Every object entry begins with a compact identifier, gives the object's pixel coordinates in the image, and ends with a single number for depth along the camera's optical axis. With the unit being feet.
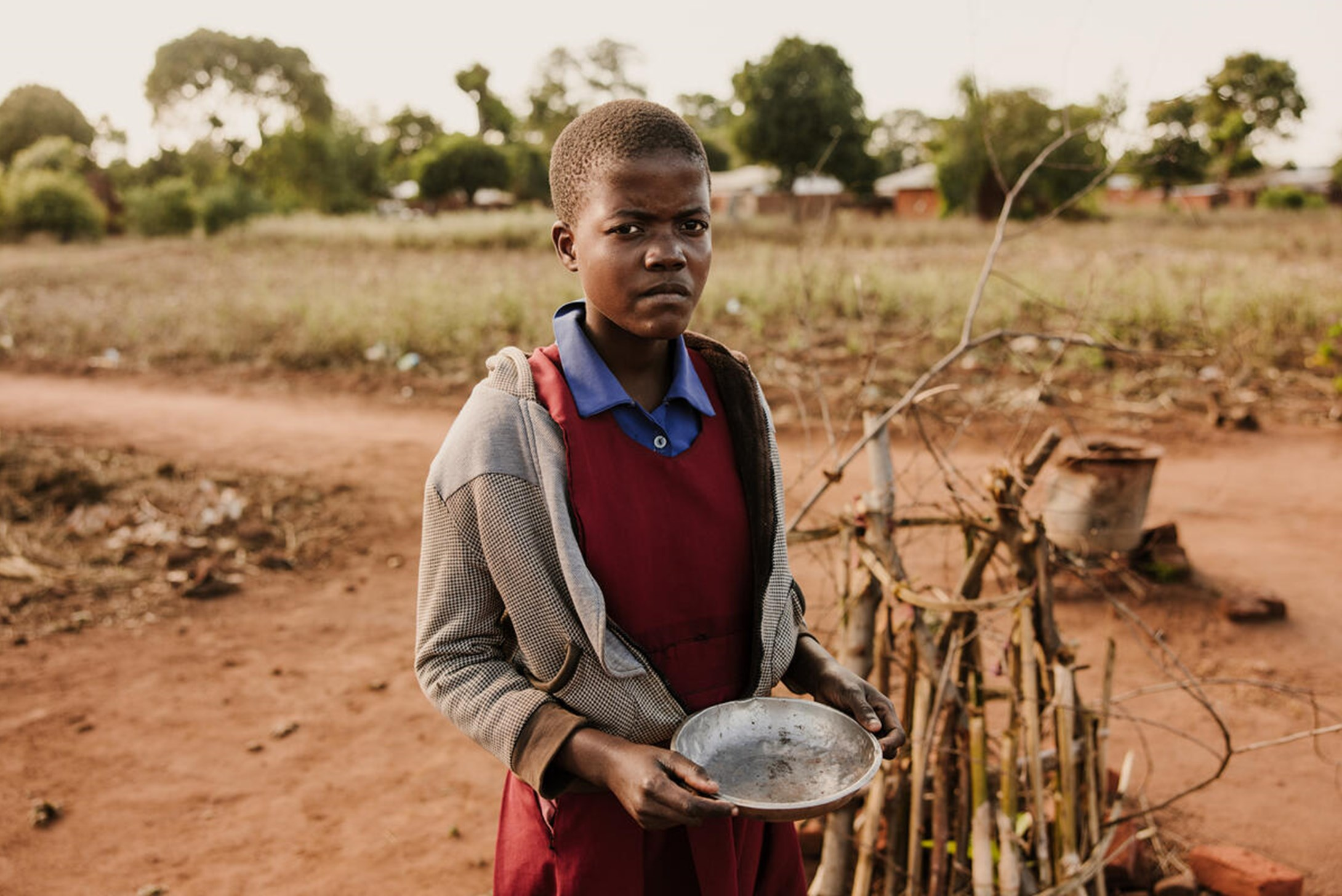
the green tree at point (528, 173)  116.06
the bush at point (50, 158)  102.42
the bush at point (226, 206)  90.22
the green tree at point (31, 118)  137.49
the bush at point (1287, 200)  101.45
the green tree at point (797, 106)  76.69
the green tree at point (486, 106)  151.02
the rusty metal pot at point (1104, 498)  15.49
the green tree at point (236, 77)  144.05
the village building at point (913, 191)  117.19
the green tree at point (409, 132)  156.97
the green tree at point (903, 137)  203.92
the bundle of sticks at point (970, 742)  7.29
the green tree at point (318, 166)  114.83
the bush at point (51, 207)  80.28
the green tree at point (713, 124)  135.33
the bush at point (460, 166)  114.83
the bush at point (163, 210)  92.84
